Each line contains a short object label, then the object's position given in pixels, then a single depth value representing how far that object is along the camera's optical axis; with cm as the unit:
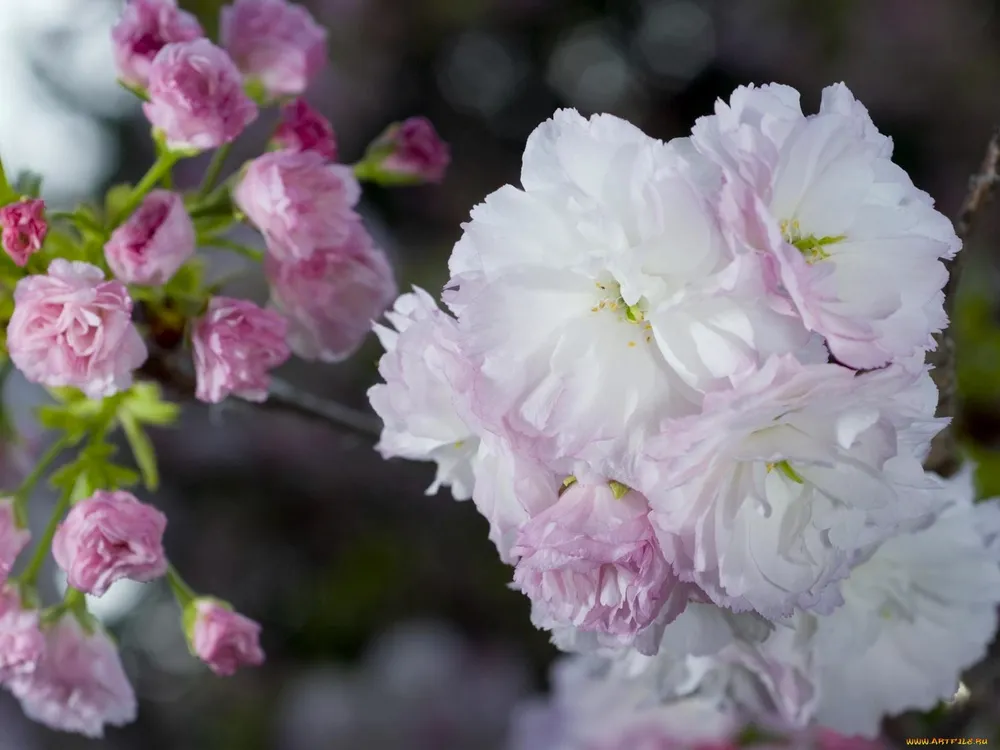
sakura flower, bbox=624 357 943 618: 26
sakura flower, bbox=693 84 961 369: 26
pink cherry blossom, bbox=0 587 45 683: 32
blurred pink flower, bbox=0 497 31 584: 32
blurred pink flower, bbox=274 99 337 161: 34
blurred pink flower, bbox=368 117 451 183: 36
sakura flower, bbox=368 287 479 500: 28
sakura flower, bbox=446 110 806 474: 27
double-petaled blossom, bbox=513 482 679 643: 27
